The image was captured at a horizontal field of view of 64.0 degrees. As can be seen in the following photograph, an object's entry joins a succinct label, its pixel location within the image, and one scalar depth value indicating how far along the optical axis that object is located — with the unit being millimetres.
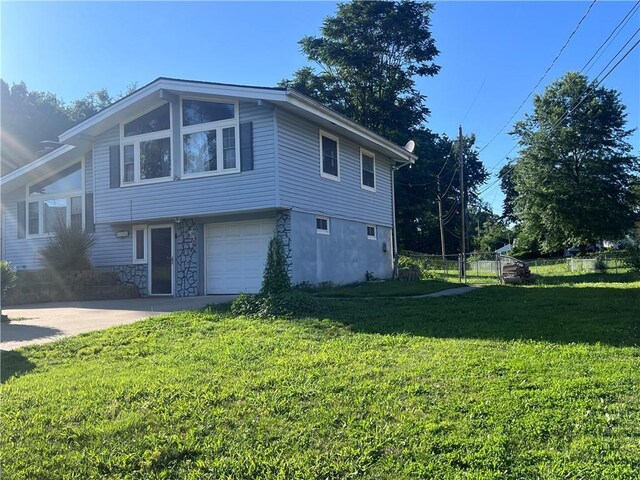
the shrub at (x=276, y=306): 8461
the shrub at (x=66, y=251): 15055
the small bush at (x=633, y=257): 19203
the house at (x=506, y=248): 55875
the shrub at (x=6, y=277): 10671
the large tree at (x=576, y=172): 32469
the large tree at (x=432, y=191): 35594
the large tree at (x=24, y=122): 34656
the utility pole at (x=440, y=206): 38734
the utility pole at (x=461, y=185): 27342
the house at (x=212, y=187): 12938
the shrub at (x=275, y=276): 9719
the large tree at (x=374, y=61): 31406
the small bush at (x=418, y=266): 19703
